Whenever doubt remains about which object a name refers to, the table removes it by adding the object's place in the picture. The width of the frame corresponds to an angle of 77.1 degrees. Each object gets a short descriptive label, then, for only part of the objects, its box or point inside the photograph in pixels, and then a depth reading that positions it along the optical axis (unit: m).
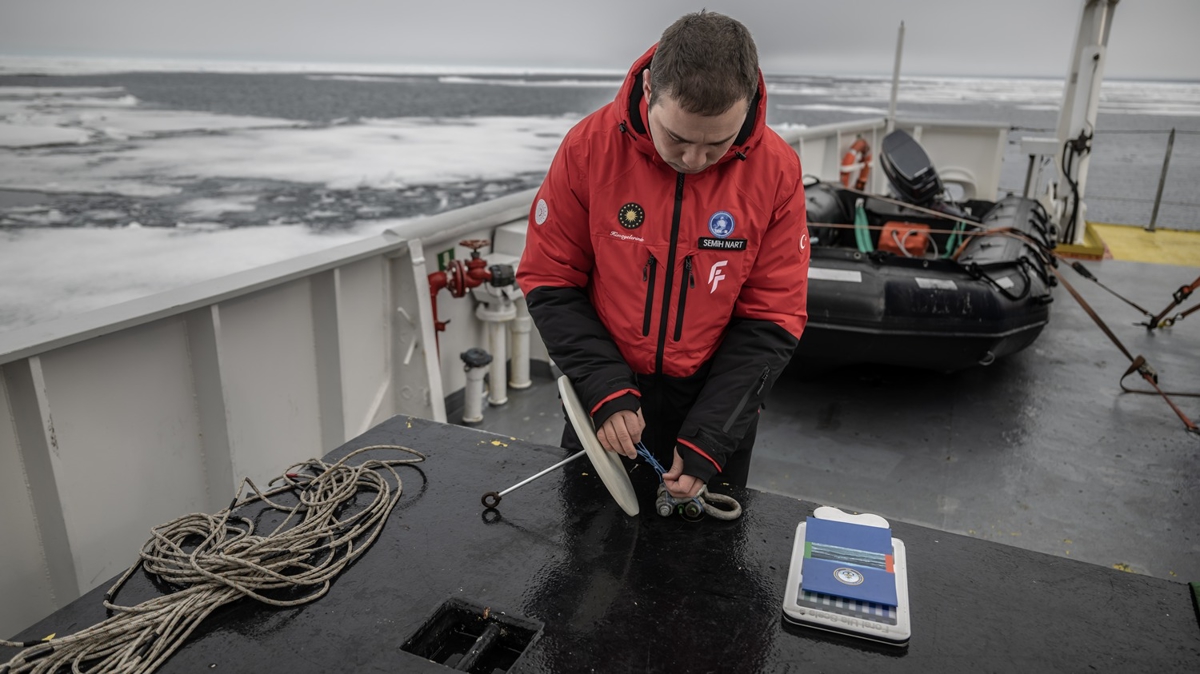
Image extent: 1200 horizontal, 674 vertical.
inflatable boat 3.50
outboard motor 5.41
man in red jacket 1.39
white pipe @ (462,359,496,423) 3.25
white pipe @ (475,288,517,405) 3.32
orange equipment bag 5.02
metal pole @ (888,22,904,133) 7.87
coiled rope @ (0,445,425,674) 1.02
